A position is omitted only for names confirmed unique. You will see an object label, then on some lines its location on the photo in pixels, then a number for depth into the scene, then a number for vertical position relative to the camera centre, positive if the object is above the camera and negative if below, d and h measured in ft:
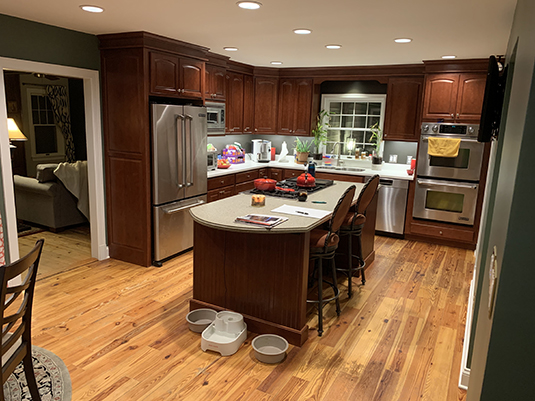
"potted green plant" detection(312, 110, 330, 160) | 20.79 -0.23
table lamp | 17.66 -0.65
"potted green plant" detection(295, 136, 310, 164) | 20.65 -1.24
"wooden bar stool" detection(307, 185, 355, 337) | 9.59 -2.67
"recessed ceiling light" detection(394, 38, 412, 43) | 12.24 +2.68
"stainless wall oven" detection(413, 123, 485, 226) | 16.35 -1.86
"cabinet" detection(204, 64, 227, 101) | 17.16 +1.73
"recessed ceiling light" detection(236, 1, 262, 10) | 8.84 +2.59
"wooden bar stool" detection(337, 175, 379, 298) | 11.59 -2.54
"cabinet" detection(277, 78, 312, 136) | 20.48 +1.02
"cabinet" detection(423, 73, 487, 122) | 15.99 +1.39
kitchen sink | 19.30 -1.88
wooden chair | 5.30 -3.10
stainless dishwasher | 17.80 -3.25
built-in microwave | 17.31 +0.24
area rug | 7.57 -5.04
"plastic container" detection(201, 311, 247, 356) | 8.98 -4.69
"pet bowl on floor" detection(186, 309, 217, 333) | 9.91 -4.73
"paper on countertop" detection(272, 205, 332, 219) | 9.82 -2.07
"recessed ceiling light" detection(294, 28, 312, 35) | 11.37 +2.66
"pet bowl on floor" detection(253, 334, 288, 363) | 8.77 -4.82
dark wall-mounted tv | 8.63 +0.65
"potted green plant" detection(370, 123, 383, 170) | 19.21 -0.73
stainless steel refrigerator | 13.50 -1.73
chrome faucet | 20.55 -1.19
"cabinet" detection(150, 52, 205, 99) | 13.23 +1.56
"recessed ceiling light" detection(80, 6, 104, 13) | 9.72 +2.60
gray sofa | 16.87 -3.51
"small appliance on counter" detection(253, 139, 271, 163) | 20.97 -1.28
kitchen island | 9.21 -3.36
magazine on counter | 8.89 -2.07
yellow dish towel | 16.34 -0.59
